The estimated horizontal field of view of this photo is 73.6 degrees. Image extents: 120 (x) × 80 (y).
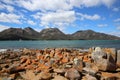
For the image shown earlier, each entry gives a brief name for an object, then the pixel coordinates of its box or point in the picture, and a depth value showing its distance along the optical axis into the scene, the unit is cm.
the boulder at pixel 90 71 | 488
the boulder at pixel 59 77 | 485
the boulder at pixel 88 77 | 457
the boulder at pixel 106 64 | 553
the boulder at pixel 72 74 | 472
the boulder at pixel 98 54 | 578
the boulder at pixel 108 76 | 472
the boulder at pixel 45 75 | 474
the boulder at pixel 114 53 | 609
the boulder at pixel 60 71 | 511
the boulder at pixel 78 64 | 572
